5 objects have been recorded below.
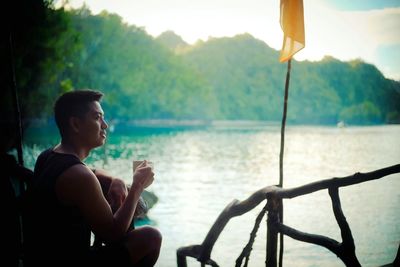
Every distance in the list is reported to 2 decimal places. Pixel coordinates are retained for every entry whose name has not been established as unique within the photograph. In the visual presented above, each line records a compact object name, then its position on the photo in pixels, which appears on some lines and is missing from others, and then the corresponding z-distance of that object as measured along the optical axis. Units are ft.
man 5.96
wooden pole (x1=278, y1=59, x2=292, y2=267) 11.81
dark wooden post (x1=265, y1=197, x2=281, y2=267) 6.67
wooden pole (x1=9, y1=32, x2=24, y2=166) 10.65
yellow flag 10.55
